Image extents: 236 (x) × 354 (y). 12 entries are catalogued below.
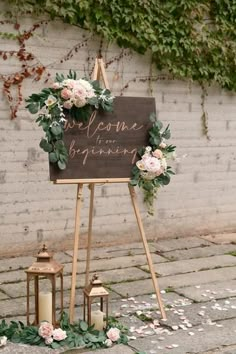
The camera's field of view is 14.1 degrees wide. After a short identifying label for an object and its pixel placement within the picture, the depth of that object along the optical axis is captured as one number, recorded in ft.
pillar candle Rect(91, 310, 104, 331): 15.56
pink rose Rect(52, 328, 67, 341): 14.98
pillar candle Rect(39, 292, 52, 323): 15.42
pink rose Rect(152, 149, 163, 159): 16.75
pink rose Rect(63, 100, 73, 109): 15.85
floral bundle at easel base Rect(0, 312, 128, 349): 14.99
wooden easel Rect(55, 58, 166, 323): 16.23
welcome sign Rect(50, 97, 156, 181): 16.45
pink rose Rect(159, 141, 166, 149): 16.97
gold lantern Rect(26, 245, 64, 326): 15.22
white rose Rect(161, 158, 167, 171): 16.77
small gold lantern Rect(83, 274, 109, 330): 15.15
